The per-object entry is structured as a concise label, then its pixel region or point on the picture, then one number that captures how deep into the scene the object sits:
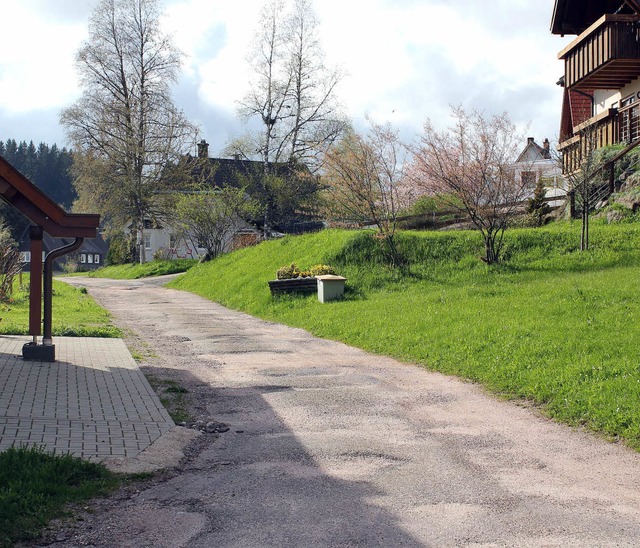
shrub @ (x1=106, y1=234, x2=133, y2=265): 52.75
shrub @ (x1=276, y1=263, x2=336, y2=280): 21.22
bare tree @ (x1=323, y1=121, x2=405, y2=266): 24.72
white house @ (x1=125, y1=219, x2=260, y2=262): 38.50
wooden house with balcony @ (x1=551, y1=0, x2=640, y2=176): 24.69
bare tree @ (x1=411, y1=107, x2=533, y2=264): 21.05
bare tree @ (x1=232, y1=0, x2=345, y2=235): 45.34
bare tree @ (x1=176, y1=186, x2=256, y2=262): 36.91
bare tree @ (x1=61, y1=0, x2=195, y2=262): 47.09
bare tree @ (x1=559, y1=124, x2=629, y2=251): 20.28
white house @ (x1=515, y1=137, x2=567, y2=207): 22.35
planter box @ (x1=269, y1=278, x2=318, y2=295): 20.80
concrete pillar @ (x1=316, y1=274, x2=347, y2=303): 19.69
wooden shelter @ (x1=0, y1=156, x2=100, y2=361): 11.34
